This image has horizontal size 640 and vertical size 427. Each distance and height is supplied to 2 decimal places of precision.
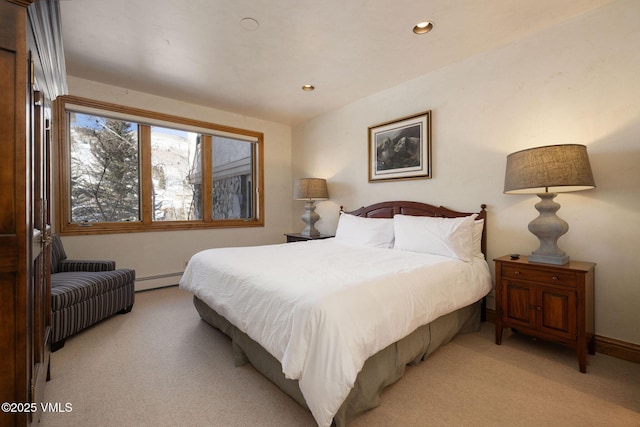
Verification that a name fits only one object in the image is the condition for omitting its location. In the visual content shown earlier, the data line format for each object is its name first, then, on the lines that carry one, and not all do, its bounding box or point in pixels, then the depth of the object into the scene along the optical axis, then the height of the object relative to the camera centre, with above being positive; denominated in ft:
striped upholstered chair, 7.29 -2.35
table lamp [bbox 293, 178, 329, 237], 13.71 +0.81
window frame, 10.37 +1.89
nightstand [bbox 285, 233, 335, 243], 13.40 -1.28
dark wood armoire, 3.30 +0.04
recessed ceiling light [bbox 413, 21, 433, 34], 7.51 +5.03
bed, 4.26 -1.79
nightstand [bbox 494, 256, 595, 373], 6.18 -2.19
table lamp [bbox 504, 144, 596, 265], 6.32 +0.70
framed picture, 10.41 +2.48
